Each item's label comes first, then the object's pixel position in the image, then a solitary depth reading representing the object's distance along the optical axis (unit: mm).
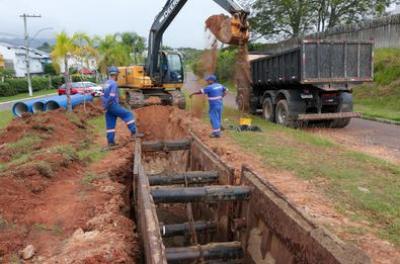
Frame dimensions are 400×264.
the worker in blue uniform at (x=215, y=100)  10695
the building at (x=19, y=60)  75125
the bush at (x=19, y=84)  43253
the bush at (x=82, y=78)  29378
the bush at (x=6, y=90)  41562
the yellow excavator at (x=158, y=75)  16516
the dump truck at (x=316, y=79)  12633
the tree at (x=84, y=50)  24253
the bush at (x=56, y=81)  55103
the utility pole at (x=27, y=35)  40859
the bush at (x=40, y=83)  49156
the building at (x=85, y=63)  24425
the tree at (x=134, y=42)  60400
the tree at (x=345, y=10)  37625
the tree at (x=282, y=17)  37906
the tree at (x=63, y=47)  16500
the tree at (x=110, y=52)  43906
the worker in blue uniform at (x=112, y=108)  9500
